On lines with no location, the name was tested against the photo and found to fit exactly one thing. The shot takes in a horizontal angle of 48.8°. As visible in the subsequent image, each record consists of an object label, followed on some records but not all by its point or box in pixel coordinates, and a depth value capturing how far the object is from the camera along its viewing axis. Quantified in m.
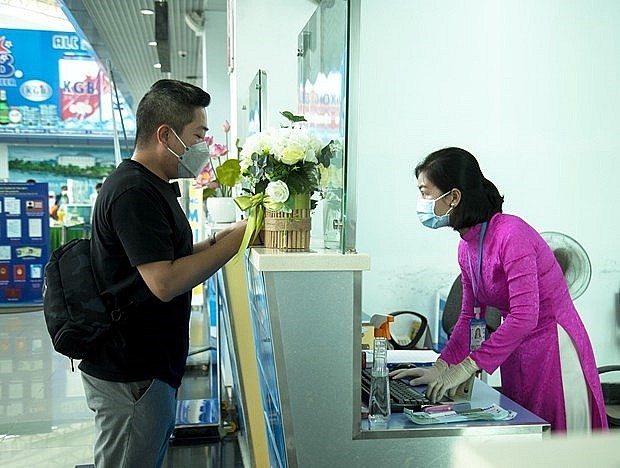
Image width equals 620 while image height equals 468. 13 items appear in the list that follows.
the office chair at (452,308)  4.52
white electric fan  3.95
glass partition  1.96
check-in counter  1.94
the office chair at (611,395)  5.21
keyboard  2.11
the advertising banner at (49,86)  14.12
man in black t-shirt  1.96
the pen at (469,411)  2.08
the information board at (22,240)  9.81
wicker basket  2.08
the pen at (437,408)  2.07
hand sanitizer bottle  2.00
